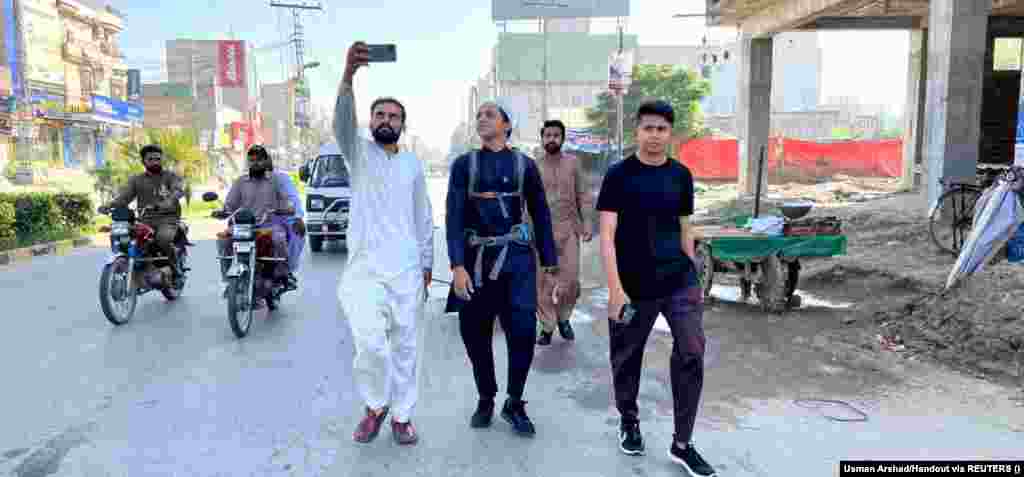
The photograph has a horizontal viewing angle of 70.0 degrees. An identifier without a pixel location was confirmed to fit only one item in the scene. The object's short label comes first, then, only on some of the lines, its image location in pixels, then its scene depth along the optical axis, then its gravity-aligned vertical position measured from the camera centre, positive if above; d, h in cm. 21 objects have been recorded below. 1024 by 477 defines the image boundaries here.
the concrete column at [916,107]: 2123 +107
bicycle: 896 -94
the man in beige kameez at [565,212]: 616 -57
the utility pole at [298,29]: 4409 +760
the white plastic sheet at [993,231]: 670 -80
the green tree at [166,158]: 2353 -44
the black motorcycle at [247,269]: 636 -114
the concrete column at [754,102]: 2073 +120
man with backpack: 394 -55
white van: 1293 -96
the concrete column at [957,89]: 1103 +83
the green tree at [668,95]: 4462 +311
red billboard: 6091 +702
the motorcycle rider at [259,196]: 723 -50
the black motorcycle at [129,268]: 683 -120
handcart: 717 -106
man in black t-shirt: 344 -53
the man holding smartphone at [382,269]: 378 -64
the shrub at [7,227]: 1291 -141
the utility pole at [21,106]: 3155 +179
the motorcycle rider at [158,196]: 760 -52
